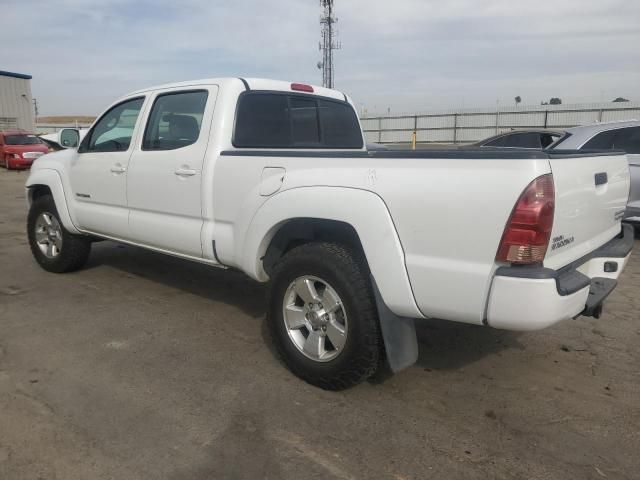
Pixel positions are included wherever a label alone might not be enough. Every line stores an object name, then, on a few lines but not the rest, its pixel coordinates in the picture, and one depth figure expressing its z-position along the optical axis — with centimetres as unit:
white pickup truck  244
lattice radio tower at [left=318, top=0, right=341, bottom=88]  4059
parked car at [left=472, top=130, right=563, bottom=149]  993
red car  1981
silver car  703
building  3256
